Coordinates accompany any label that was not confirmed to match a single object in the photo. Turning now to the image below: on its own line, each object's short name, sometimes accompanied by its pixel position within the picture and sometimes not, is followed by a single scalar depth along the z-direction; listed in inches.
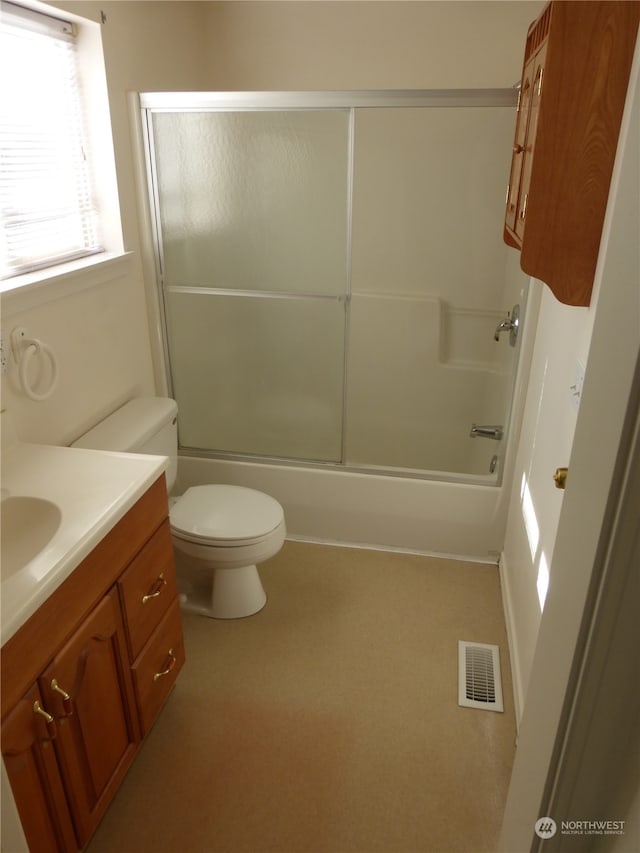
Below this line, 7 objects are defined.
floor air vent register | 80.0
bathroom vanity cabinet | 48.4
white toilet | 85.7
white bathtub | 104.5
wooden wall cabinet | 49.3
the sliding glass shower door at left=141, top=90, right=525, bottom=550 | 94.2
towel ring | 70.2
